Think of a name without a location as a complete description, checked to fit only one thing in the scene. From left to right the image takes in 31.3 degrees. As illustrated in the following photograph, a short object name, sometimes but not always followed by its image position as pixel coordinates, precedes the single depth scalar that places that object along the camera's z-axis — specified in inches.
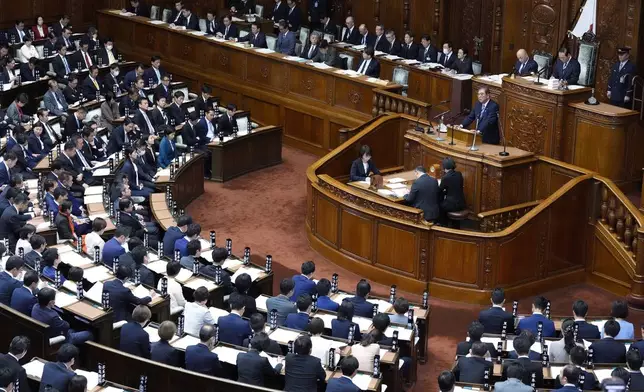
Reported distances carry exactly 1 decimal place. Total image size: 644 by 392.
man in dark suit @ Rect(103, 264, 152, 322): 504.1
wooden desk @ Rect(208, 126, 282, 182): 805.9
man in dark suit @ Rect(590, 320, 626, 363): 477.1
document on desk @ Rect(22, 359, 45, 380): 441.1
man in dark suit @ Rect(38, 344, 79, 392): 425.7
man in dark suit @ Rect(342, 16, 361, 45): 979.3
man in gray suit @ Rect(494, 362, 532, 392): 428.5
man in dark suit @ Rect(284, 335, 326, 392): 444.1
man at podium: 692.1
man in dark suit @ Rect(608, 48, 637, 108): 754.8
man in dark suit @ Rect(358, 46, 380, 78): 855.7
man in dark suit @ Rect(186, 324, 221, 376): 457.4
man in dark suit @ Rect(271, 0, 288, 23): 1060.5
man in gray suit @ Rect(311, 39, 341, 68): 884.0
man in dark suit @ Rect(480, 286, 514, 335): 514.9
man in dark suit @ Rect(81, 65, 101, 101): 879.7
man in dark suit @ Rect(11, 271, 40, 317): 484.4
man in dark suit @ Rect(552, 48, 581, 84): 757.3
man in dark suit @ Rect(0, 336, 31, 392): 426.9
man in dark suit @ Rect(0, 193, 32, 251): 600.7
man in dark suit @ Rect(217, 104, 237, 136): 810.2
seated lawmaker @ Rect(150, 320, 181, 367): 462.0
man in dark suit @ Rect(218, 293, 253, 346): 487.2
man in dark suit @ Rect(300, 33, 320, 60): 905.5
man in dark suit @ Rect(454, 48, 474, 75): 856.3
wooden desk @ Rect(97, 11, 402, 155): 848.3
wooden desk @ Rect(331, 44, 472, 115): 796.7
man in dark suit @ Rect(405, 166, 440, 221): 642.2
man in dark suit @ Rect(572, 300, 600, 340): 501.0
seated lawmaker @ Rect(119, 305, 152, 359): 467.5
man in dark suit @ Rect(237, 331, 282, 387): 451.5
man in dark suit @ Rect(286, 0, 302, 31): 1055.6
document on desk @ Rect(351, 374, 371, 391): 449.1
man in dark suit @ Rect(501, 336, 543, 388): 451.5
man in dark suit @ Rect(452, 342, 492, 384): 453.7
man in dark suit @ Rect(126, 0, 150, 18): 1048.2
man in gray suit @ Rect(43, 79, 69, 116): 835.4
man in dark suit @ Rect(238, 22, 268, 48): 944.9
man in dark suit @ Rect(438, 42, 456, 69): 891.7
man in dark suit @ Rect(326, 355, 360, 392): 431.8
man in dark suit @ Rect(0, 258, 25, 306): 499.5
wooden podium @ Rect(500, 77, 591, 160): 685.9
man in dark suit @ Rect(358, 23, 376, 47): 961.5
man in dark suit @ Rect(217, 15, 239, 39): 983.6
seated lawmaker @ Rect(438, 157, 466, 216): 647.1
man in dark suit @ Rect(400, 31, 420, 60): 927.7
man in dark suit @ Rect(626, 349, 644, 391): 444.5
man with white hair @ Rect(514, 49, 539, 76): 783.7
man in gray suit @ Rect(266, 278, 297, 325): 511.5
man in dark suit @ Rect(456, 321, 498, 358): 469.4
